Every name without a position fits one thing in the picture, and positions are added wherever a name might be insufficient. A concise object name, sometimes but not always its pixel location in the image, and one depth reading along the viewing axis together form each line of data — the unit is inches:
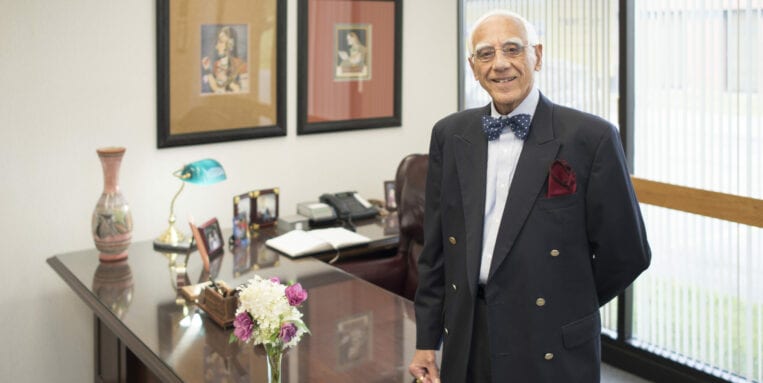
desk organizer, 117.9
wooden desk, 104.7
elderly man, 86.2
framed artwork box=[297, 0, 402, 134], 185.0
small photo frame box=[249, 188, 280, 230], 172.2
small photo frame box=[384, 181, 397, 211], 187.5
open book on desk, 156.2
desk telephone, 179.2
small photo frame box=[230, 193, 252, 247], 162.7
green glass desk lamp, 156.9
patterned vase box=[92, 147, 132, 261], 149.0
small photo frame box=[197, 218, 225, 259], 149.3
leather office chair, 160.2
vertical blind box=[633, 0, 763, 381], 153.6
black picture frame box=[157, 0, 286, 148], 166.7
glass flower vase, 91.0
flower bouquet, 89.2
